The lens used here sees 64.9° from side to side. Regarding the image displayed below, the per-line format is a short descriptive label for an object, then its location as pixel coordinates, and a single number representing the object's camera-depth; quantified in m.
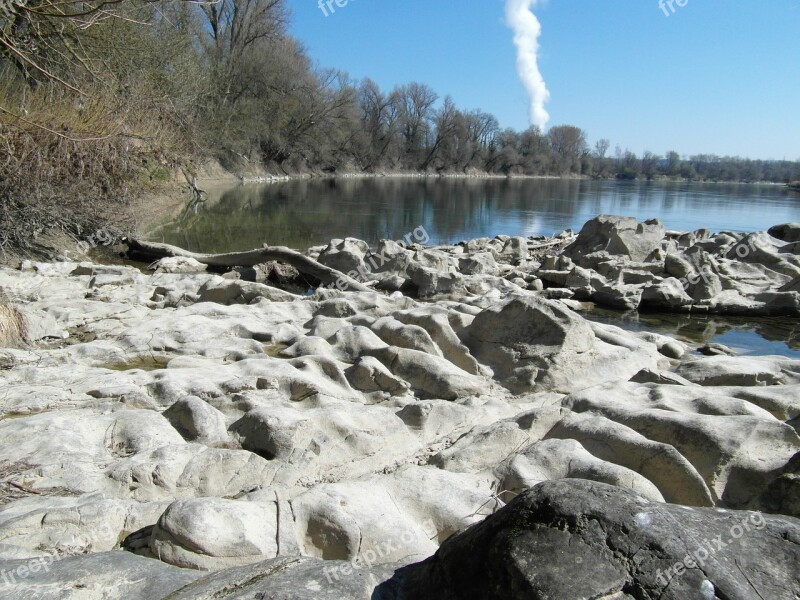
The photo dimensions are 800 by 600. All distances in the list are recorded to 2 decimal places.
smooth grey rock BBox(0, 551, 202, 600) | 2.05
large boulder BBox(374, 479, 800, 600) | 1.64
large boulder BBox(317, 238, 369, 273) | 11.54
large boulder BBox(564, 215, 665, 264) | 13.77
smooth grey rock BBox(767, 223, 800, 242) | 15.91
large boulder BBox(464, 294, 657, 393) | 5.66
